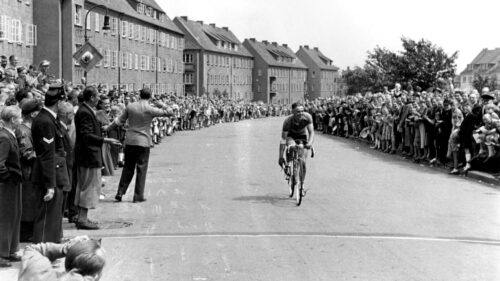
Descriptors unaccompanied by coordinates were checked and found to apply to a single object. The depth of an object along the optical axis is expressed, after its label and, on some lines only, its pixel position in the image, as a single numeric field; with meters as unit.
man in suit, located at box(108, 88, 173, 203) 12.70
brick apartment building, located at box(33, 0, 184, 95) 48.81
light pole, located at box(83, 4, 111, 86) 29.96
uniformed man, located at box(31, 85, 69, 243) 8.05
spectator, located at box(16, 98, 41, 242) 8.12
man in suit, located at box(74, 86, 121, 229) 10.25
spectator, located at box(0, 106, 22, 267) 7.64
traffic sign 19.27
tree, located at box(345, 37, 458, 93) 65.44
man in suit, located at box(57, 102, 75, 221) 9.13
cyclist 13.20
